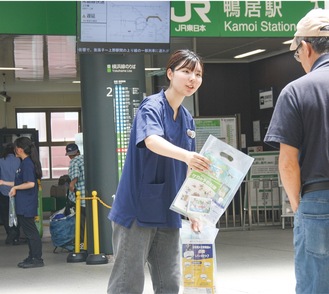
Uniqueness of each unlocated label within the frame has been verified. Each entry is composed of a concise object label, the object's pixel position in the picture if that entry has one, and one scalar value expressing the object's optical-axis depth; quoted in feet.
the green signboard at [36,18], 29.14
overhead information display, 27.91
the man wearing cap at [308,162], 11.18
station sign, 30.68
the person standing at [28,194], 31.99
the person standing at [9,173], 44.27
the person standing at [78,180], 34.27
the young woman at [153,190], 13.52
